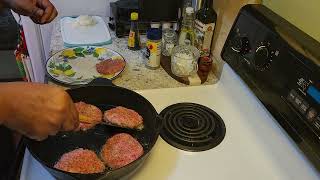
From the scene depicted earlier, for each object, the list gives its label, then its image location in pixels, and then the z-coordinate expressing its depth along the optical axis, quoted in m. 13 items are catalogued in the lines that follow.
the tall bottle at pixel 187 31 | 1.12
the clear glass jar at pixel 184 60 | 1.05
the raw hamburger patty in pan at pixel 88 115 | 0.82
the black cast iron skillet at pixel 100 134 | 0.65
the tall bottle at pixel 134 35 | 1.21
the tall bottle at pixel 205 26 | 1.06
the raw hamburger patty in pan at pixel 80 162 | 0.69
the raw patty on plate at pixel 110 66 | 1.07
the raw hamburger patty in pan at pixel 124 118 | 0.82
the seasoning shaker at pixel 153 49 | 1.04
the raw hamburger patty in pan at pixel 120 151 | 0.72
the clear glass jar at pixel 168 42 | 1.17
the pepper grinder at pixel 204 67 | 1.06
